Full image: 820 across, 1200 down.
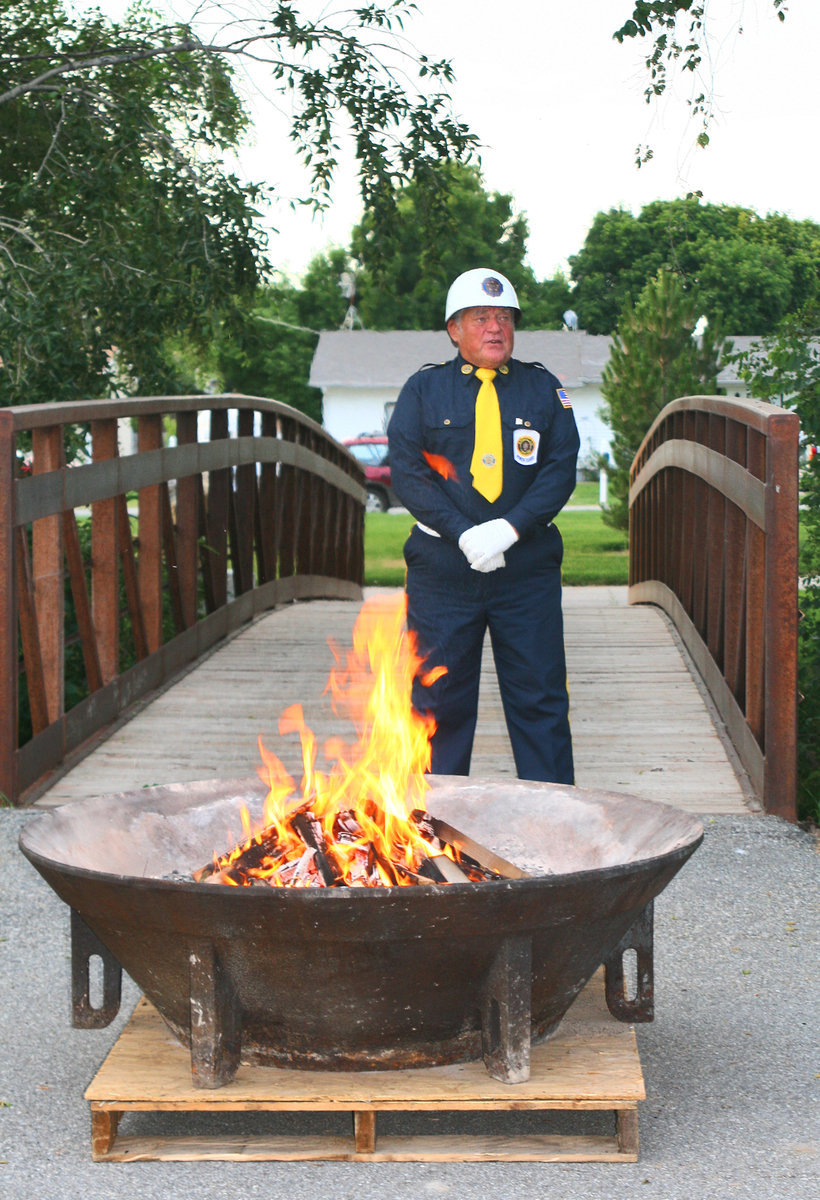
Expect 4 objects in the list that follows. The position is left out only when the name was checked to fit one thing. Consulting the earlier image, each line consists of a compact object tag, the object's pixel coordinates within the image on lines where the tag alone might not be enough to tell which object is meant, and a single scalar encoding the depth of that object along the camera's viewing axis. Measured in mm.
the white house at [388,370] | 45875
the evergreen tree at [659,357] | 19156
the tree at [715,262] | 51000
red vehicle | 31172
